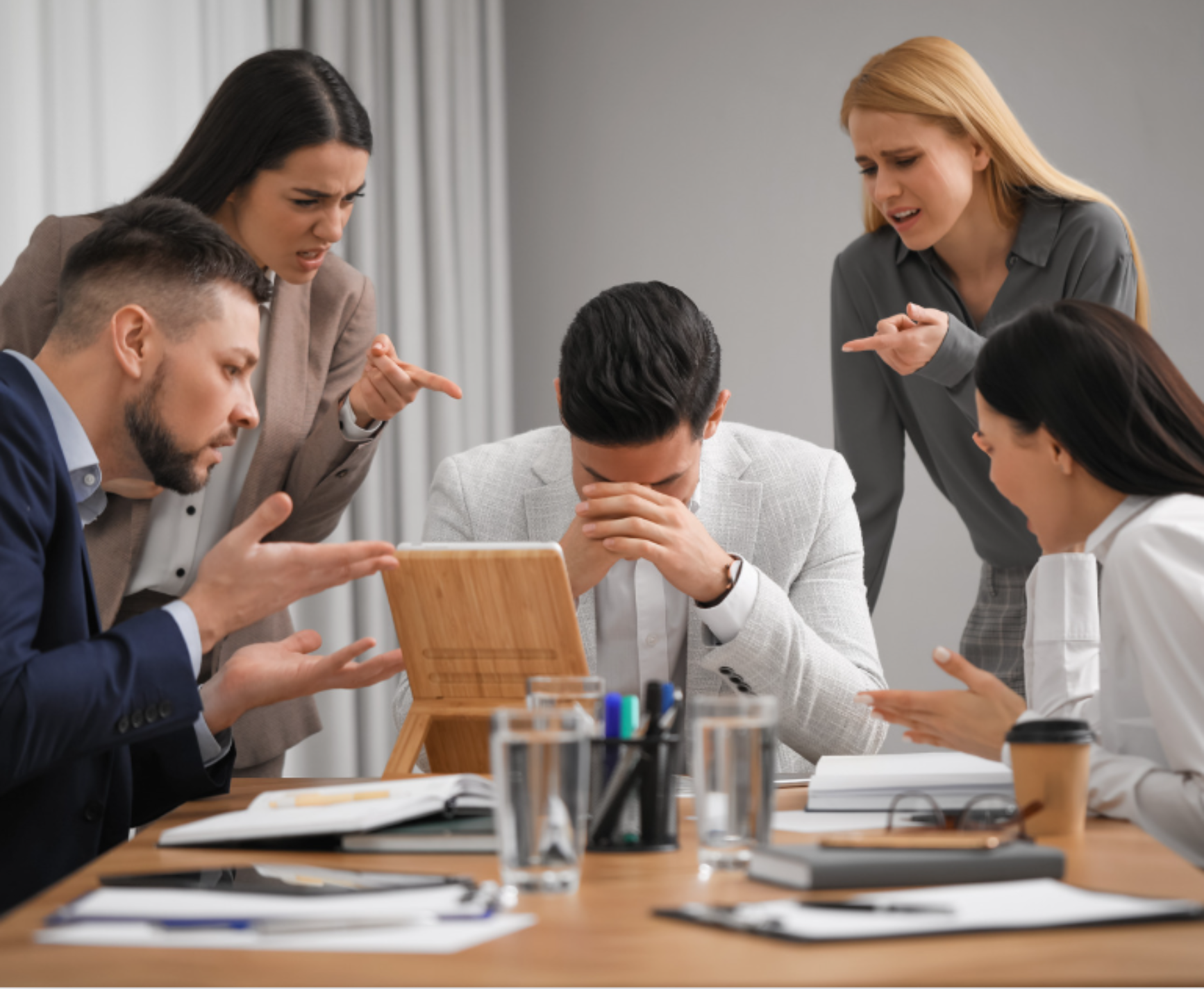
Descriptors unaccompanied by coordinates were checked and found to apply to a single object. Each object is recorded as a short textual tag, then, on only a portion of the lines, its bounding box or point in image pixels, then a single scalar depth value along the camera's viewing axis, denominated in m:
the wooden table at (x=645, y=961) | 2.06
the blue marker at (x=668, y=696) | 2.38
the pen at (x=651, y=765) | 2.37
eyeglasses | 2.42
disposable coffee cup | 2.43
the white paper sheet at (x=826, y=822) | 2.47
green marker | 2.38
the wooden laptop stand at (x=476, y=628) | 2.72
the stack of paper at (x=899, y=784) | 2.54
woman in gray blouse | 3.47
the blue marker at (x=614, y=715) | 2.37
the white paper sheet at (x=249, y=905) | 2.18
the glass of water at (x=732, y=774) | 2.28
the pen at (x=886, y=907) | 2.16
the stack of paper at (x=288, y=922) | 2.13
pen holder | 2.38
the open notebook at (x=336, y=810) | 2.40
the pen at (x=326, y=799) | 2.47
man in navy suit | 2.52
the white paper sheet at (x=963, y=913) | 2.12
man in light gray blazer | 2.95
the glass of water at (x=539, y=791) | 2.22
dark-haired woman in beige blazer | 3.22
